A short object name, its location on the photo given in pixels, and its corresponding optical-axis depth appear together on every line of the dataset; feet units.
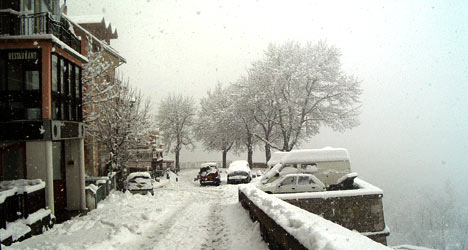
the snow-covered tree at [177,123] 191.42
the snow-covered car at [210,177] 97.16
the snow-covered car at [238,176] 94.63
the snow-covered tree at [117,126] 84.07
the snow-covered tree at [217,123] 134.14
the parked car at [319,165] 65.67
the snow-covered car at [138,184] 71.37
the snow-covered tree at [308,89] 112.68
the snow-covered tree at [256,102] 120.98
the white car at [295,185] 56.59
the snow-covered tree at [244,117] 125.18
